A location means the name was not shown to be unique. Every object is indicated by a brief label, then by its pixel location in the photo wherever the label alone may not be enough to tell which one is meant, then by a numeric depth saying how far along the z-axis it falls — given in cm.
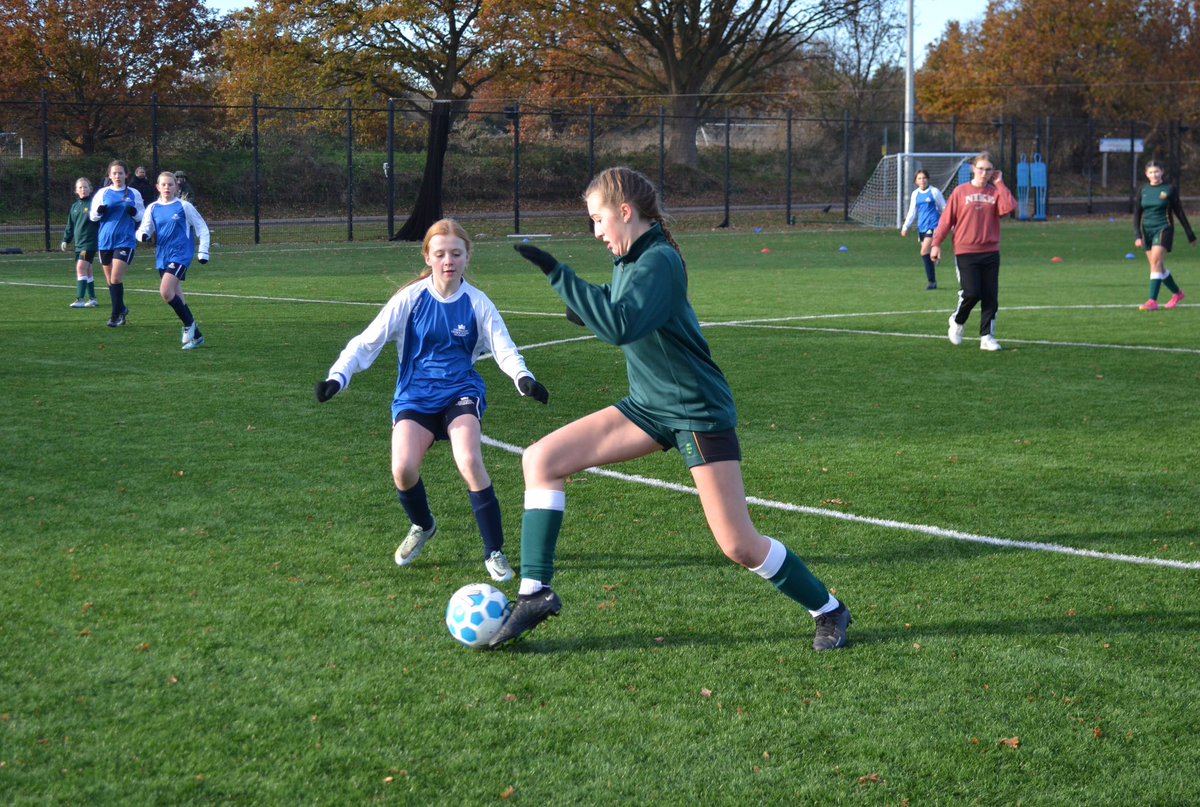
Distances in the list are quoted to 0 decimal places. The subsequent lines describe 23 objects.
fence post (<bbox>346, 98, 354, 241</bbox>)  3250
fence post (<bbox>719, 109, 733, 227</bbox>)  3745
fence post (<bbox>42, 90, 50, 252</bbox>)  2823
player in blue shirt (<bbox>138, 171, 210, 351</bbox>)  1359
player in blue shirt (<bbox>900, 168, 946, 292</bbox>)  2161
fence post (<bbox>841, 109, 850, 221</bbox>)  3903
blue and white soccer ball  473
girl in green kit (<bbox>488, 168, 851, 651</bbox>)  430
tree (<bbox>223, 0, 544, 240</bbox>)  4091
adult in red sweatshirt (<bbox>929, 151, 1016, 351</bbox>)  1315
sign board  5100
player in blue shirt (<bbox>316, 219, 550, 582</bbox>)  576
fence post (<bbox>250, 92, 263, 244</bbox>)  3095
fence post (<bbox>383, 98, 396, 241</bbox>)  3331
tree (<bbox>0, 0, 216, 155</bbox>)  4081
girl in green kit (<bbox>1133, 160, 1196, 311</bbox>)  1681
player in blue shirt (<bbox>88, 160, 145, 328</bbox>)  1525
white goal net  4025
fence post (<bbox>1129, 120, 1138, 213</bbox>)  4791
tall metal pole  3819
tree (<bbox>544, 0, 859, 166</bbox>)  4409
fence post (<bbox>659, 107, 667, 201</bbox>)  3590
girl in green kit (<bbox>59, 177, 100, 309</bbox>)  1719
